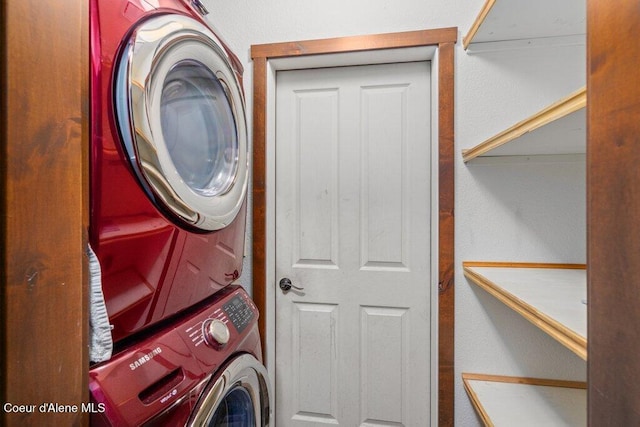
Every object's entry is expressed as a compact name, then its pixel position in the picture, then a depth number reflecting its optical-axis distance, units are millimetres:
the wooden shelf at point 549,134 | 611
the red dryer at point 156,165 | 531
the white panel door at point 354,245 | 1455
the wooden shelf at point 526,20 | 1026
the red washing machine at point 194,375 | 528
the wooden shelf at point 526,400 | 1050
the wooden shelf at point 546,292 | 641
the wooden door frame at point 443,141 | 1336
